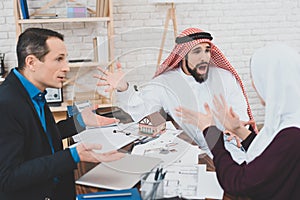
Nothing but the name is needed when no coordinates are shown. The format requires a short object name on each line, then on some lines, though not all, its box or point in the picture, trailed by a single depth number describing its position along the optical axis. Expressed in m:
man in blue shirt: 1.48
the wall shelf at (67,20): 3.44
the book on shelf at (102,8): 3.57
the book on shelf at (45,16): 3.59
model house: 1.81
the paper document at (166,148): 1.66
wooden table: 1.49
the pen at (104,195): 1.40
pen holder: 1.33
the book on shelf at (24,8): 3.42
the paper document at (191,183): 1.40
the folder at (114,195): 1.40
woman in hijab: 1.22
